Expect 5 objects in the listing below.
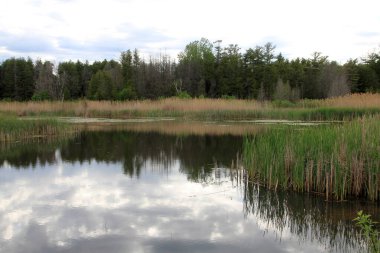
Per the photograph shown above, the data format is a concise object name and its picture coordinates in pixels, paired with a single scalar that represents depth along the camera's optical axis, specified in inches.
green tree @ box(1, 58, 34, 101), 1617.9
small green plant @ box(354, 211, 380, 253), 125.5
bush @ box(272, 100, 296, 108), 973.2
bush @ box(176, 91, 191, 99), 1063.6
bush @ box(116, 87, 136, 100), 1233.0
